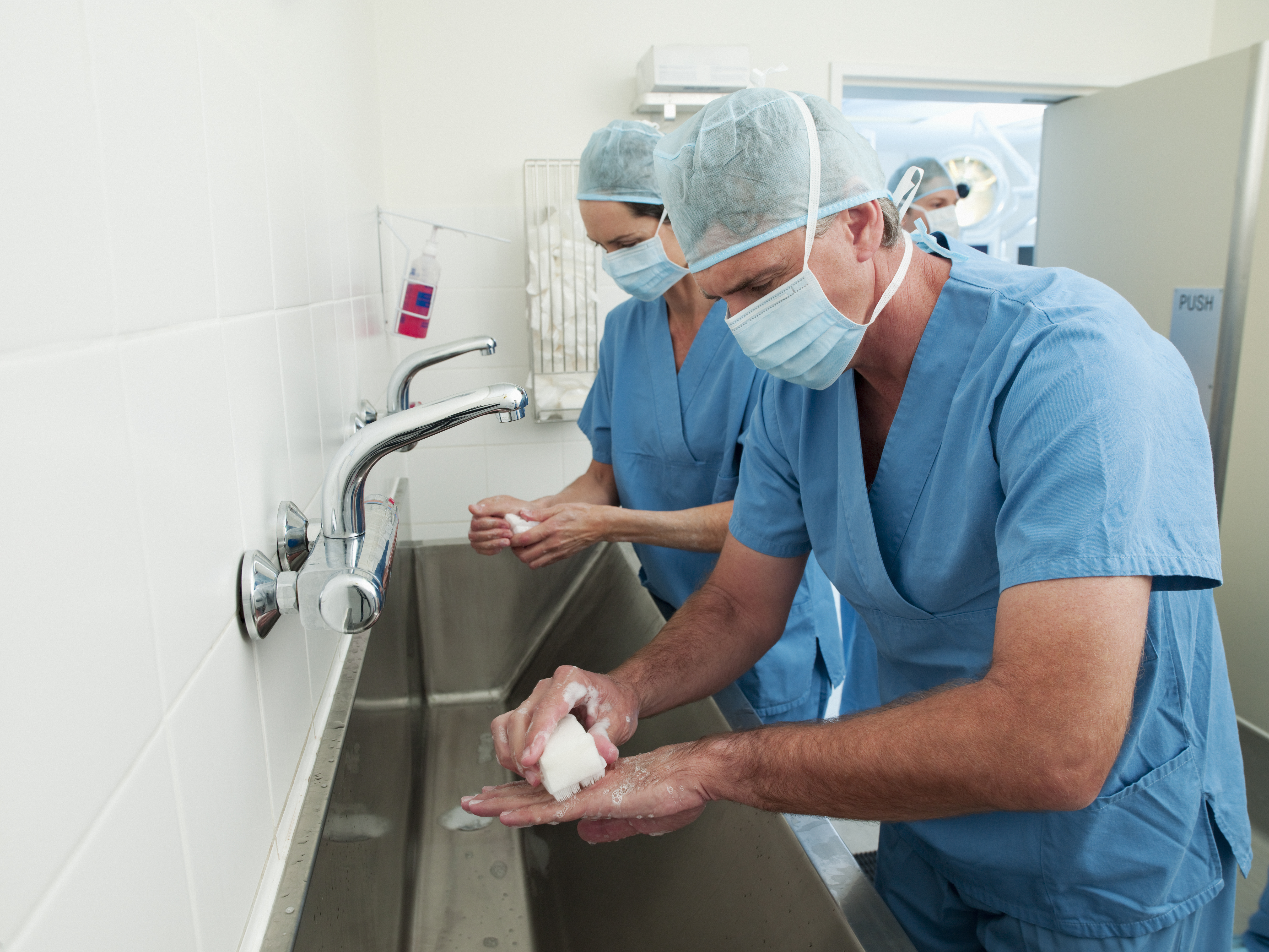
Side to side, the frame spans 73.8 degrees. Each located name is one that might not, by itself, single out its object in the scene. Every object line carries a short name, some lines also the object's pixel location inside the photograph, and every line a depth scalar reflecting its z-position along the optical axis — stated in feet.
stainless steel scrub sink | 2.46
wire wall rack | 7.37
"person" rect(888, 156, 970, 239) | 9.34
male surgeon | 2.17
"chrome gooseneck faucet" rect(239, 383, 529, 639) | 2.33
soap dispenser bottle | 5.44
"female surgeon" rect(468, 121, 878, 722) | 4.64
